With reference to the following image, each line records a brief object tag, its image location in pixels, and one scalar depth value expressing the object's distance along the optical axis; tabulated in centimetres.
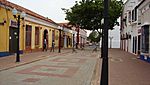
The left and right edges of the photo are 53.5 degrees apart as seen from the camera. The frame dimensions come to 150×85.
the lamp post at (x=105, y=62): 405
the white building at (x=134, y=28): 1106
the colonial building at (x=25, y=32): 1187
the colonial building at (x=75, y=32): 3110
